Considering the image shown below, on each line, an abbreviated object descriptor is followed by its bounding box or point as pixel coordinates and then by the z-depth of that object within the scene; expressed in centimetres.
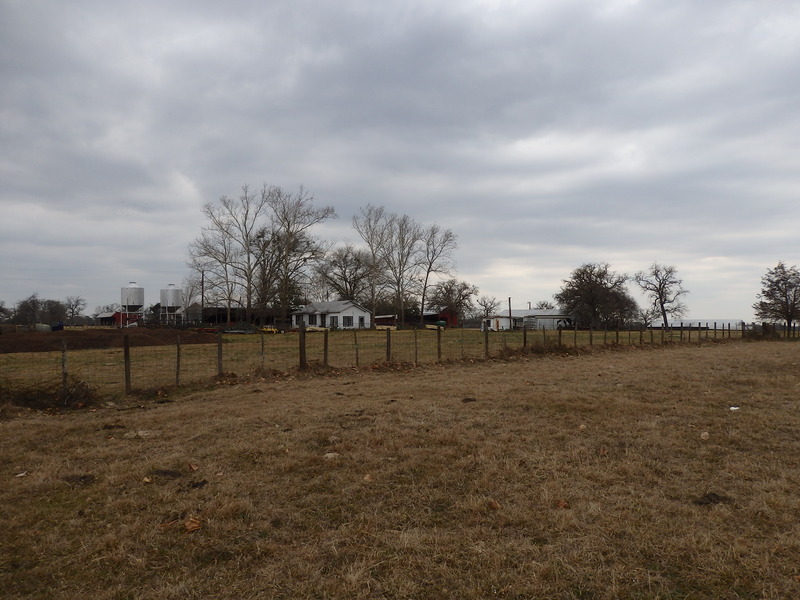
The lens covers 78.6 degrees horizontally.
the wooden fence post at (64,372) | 888
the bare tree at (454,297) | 7569
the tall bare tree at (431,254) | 6550
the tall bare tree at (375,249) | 6062
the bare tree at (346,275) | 7238
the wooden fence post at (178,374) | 1048
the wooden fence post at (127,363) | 980
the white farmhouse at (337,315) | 6128
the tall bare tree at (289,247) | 5400
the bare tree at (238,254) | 5269
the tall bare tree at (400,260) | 6216
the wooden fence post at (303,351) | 1294
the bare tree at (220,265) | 5259
